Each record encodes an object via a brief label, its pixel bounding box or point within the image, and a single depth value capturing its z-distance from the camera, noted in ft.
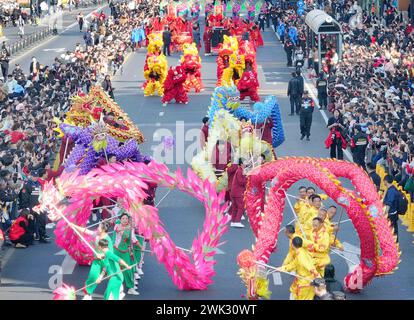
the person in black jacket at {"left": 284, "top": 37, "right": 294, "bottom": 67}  175.34
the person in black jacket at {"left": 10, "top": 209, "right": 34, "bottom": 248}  84.94
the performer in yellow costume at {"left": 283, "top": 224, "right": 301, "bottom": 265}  70.85
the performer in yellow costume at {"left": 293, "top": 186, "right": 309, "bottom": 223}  75.93
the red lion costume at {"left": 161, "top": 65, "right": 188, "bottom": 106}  142.00
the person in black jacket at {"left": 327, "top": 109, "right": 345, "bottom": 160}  108.68
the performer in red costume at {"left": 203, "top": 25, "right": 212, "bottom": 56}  198.39
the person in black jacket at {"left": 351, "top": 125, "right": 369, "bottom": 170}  104.68
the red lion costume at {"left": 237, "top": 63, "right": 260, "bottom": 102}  139.95
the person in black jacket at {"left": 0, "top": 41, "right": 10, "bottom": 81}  167.32
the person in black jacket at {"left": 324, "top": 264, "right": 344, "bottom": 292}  66.03
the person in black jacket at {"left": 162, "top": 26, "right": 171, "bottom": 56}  192.75
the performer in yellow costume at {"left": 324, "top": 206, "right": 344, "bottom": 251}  73.00
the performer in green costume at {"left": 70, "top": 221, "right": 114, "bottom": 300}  71.10
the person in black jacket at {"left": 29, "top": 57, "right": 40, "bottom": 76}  152.76
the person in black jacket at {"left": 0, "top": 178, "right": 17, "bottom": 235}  86.22
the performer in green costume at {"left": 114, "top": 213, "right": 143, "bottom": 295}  72.79
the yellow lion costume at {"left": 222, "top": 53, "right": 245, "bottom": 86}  148.97
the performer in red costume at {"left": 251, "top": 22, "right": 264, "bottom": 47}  205.16
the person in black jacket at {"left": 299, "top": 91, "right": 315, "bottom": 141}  120.37
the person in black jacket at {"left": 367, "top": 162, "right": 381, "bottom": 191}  88.77
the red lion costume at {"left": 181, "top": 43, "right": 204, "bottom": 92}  147.54
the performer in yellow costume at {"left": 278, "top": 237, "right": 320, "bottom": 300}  69.92
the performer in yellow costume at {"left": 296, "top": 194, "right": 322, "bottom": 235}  73.87
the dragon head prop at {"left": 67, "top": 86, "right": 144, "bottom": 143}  99.71
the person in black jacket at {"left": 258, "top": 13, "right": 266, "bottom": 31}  233.14
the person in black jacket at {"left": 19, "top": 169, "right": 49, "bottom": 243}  86.38
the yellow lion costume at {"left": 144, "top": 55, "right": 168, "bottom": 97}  148.87
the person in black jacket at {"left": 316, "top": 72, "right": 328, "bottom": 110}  136.56
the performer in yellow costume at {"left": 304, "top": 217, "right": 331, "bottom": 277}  71.31
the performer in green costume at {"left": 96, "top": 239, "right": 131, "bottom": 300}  70.79
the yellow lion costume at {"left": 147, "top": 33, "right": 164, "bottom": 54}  159.84
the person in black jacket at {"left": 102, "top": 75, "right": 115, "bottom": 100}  140.78
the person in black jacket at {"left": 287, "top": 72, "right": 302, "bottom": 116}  132.26
